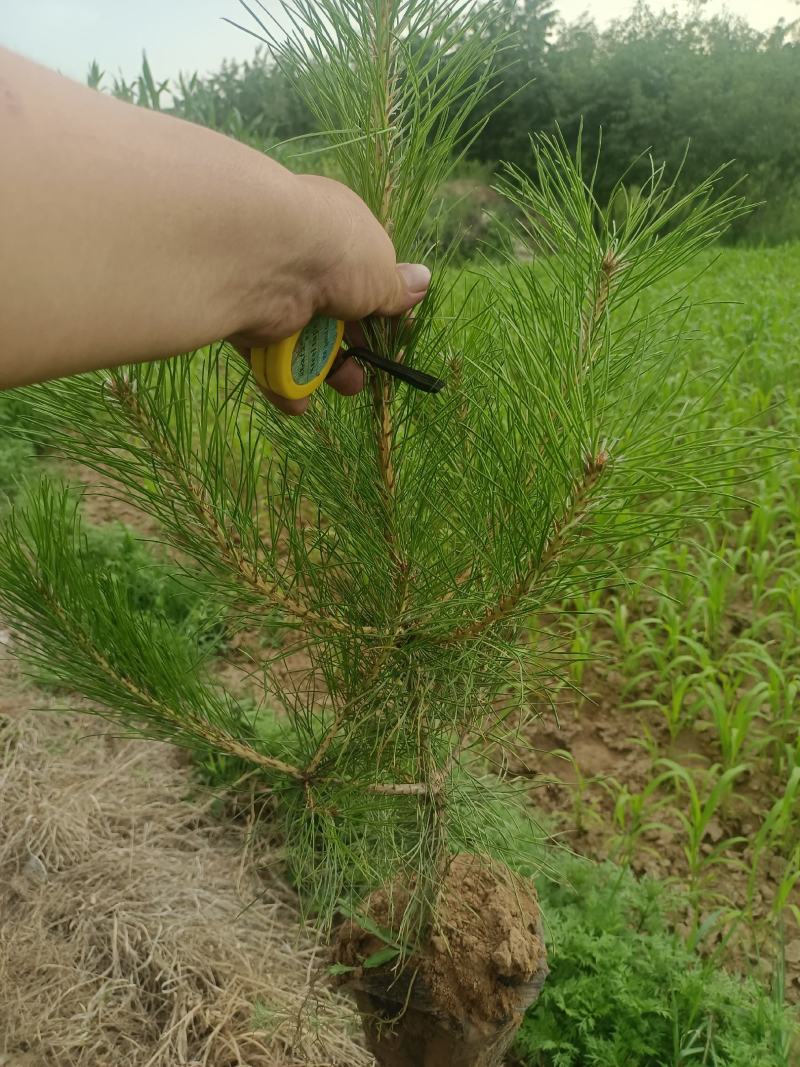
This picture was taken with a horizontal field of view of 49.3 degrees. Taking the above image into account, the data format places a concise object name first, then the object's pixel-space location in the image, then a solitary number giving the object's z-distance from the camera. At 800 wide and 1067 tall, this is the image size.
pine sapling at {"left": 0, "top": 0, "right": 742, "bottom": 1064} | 0.76
